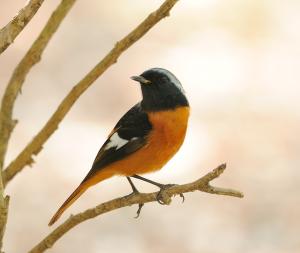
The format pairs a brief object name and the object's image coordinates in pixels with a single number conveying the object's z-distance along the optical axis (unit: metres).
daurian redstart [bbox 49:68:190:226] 7.69
